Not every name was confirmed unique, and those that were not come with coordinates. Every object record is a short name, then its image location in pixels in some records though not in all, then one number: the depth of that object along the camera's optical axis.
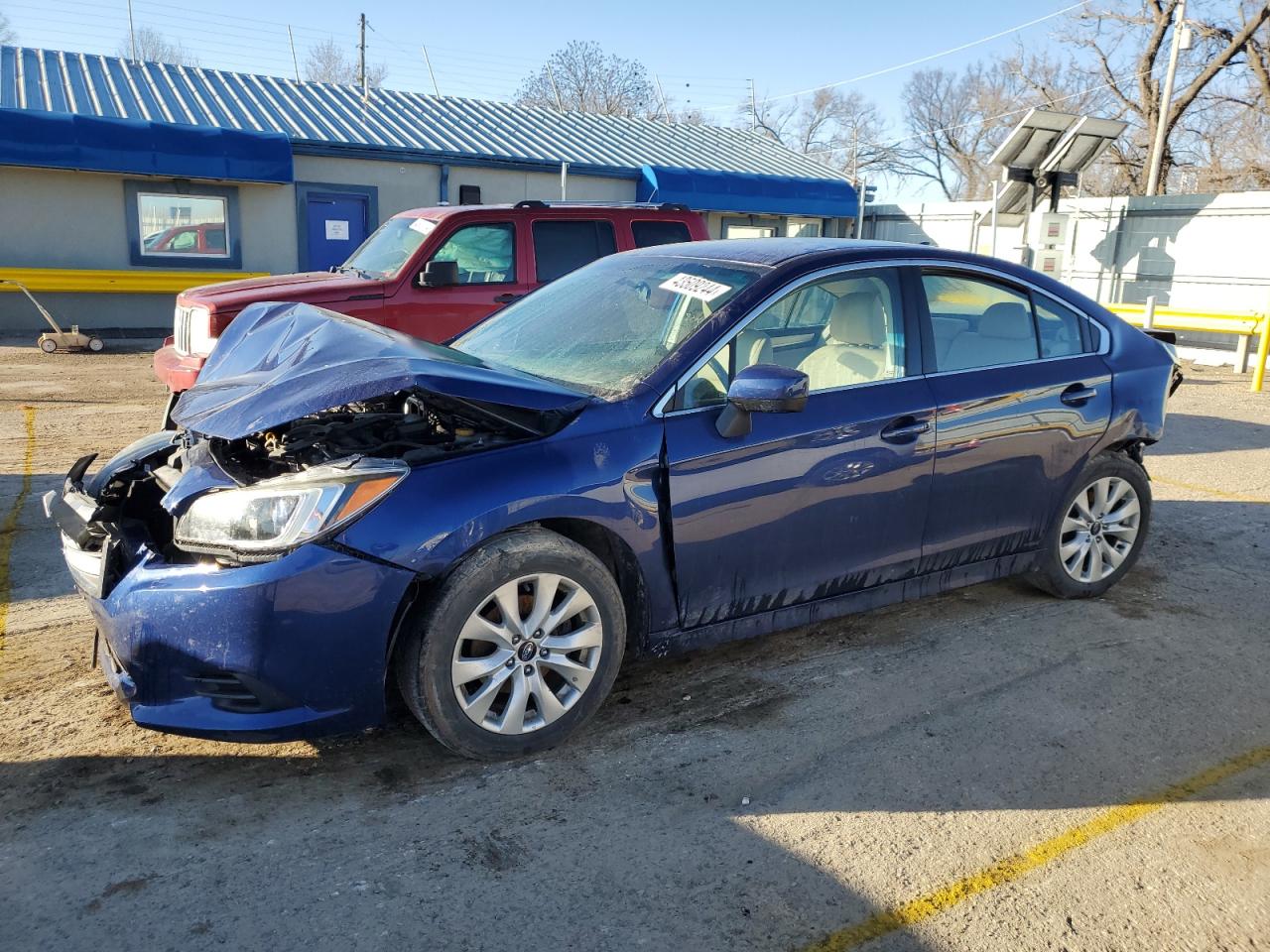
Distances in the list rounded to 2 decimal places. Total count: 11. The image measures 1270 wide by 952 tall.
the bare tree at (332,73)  48.75
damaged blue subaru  3.00
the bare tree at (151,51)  25.54
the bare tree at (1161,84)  27.55
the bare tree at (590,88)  48.84
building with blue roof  15.73
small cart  14.04
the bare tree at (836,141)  51.06
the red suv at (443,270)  7.46
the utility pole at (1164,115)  19.59
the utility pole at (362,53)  45.00
